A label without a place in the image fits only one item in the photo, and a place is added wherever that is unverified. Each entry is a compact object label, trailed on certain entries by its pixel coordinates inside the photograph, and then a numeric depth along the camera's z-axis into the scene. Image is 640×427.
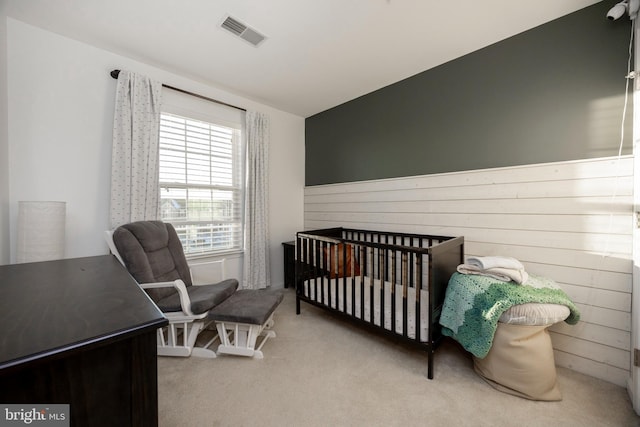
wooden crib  1.72
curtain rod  2.21
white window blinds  2.60
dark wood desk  0.52
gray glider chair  1.82
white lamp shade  1.69
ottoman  1.82
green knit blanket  1.49
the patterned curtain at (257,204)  3.09
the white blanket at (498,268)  1.61
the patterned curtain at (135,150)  2.21
